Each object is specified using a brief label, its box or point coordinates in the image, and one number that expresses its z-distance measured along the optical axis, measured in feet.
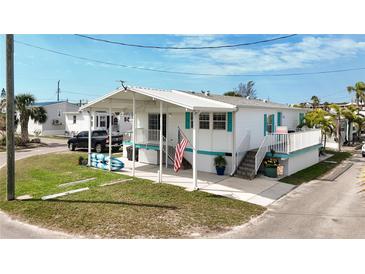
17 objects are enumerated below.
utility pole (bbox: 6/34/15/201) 27.37
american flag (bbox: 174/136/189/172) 35.12
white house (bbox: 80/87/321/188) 42.06
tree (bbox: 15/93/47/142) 84.02
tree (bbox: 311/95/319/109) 160.17
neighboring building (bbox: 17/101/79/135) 116.78
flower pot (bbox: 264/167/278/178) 41.68
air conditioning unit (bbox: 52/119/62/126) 119.77
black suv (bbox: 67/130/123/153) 67.77
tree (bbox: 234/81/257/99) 170.81
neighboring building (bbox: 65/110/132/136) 103.60
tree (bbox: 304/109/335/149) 65.10
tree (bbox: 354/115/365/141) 86.98
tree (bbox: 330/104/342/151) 74.44
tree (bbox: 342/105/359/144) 80.64
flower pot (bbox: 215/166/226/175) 42.14
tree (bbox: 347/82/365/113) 98.37
